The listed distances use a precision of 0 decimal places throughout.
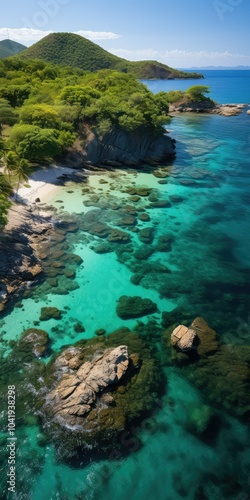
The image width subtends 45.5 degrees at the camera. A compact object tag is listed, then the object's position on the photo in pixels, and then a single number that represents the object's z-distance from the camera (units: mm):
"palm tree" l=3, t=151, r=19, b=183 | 37062
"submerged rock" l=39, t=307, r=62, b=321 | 26375
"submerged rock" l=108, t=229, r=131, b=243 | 37188
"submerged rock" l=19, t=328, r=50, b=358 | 23344
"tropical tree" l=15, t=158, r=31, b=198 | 38344
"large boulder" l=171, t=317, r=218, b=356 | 23523
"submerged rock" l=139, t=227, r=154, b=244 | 37684
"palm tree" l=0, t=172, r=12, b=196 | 35156
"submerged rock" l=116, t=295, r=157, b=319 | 27219
